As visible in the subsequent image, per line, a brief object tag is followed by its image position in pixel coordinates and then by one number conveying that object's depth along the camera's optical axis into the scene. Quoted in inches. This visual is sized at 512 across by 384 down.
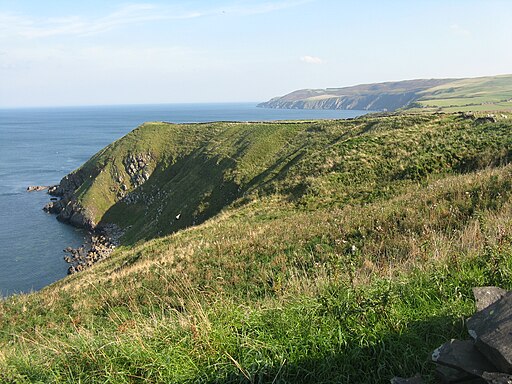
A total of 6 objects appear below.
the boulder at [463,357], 130.8
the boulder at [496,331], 124.2
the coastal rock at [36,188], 3847.0
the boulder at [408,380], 143.9
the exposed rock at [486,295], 170.6
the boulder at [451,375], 132.5
